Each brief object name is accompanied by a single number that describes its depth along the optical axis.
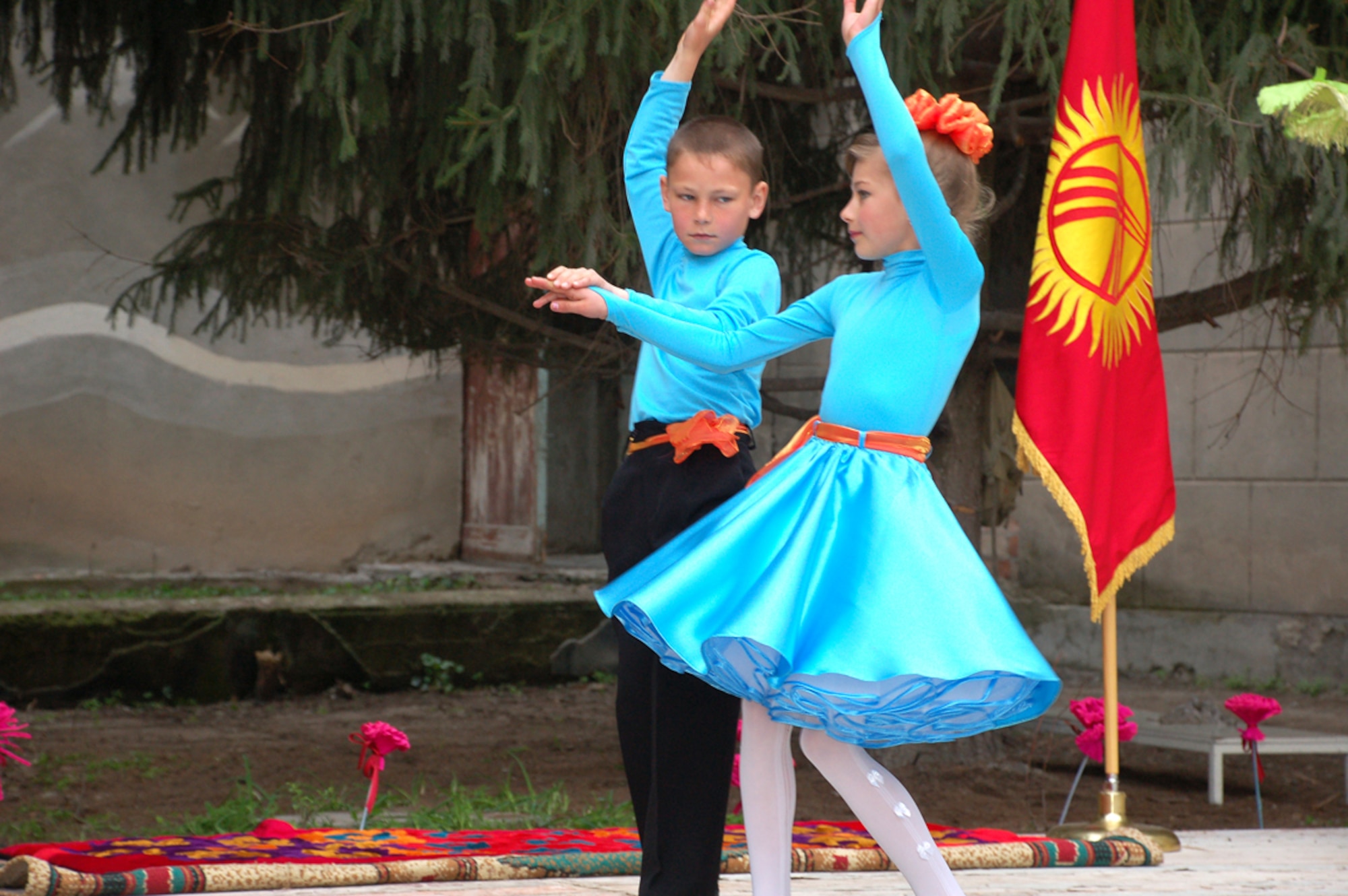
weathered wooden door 17.98
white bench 10.07
